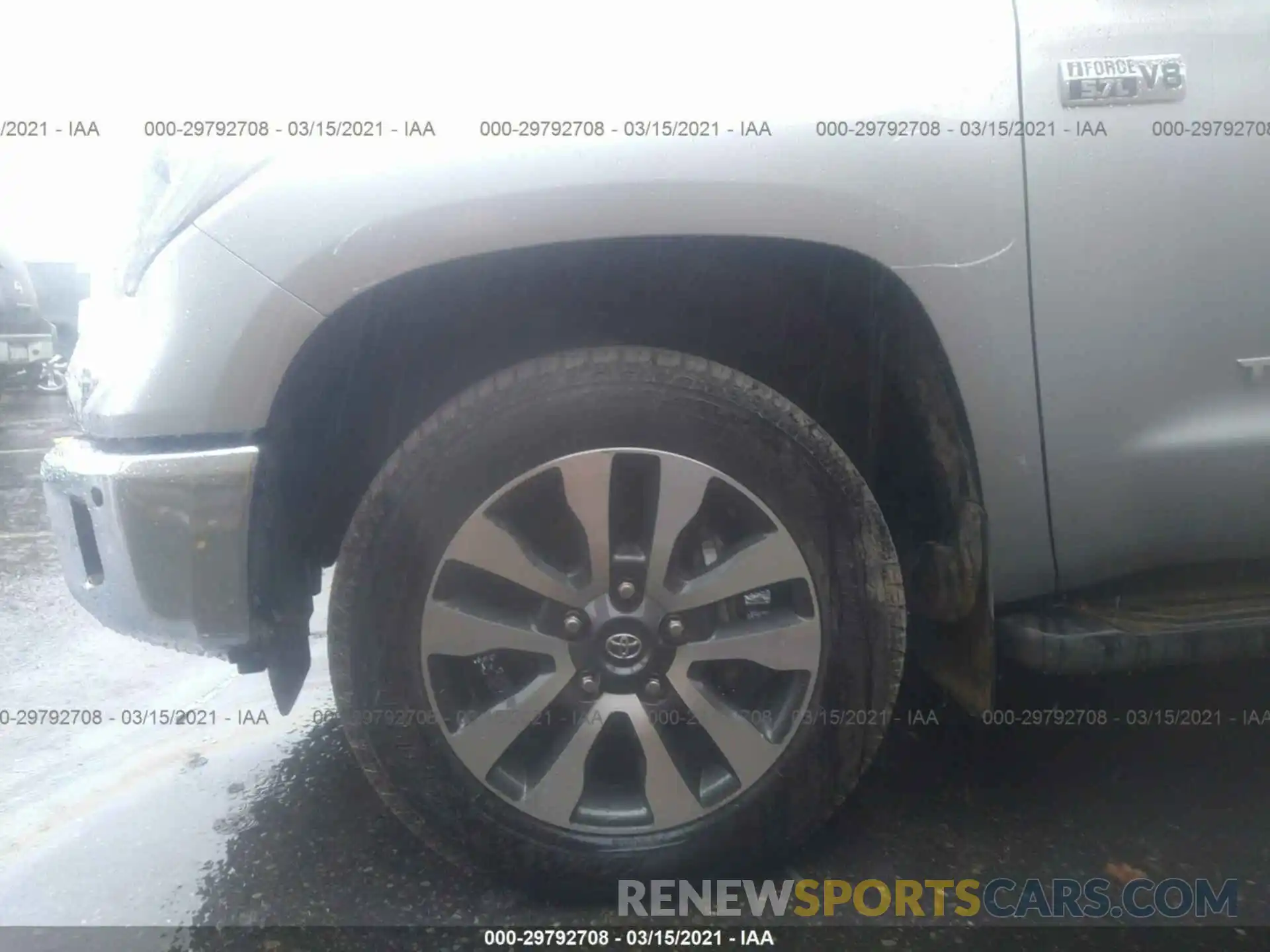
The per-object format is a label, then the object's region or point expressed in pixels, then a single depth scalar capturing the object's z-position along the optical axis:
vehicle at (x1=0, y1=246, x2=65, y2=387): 7.90
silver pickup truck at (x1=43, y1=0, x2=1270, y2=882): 1.52
